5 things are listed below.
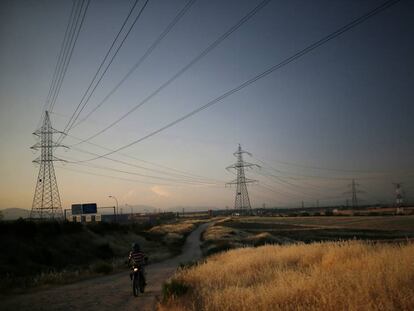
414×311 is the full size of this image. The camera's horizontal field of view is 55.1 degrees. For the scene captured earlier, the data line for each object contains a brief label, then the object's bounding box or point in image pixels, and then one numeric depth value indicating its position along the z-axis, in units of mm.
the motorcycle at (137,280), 16172
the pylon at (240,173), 93994
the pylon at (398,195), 137638
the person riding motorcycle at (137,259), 16522
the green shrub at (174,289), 12847
